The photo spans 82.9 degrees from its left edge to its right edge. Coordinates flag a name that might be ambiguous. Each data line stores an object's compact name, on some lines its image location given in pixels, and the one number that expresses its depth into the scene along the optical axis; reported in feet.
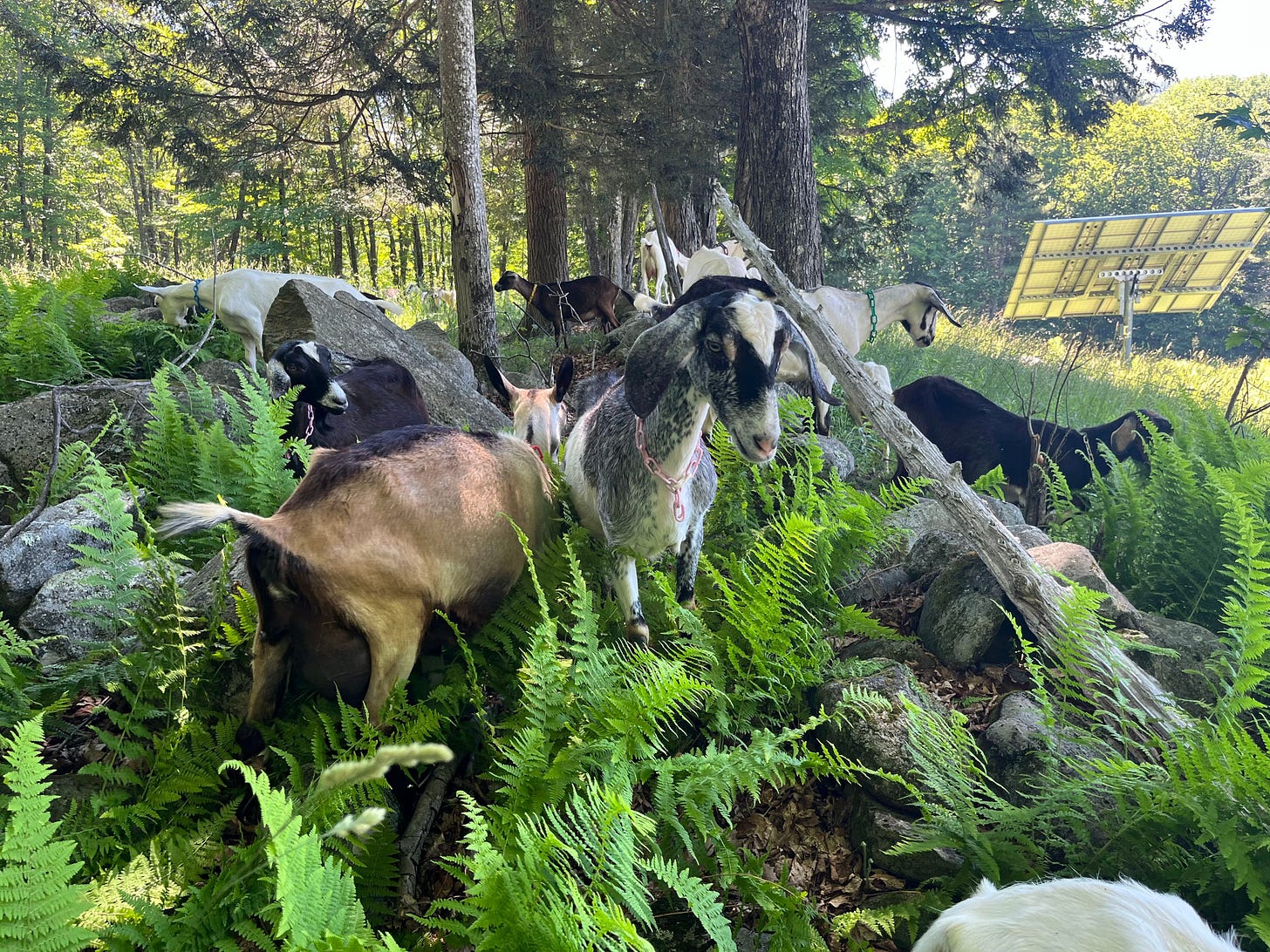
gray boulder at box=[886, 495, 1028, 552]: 15.64
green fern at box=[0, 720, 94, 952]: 5.36
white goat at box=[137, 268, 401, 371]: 28.07
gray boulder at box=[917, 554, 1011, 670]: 12.44
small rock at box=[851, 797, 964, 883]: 8.63
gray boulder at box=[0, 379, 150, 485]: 15.83
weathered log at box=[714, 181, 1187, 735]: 10.21
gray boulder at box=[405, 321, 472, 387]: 25.73
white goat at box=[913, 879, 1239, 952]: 5.32
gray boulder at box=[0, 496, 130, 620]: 11.57
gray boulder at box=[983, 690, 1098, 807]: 9.41
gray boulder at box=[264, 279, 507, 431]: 20.86
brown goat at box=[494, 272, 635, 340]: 41.04
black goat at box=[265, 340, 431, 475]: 15.57
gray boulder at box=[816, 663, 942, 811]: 9.37
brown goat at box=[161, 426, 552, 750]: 7.84
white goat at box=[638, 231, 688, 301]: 44.17
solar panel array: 44.78
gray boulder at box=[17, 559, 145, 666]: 10.30
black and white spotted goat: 9.64
